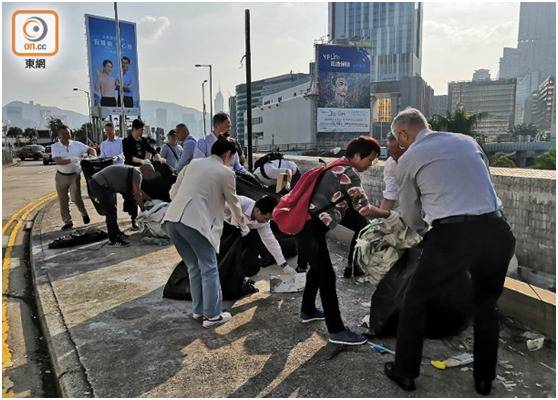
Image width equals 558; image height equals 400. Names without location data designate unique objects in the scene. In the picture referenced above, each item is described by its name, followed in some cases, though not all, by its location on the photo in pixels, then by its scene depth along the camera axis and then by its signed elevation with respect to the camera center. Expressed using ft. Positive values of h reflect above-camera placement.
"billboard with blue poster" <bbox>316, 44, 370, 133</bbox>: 218.59 +21.86
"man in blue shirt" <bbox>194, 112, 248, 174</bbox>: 18.95 -0.04
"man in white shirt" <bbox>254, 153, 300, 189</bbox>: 21.34 -1.55
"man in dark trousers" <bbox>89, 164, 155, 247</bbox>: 22.21 -2.42
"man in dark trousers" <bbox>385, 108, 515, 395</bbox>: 8.38 -1.77
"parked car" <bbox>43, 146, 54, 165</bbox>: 111.07 -5.09
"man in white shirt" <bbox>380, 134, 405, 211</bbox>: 14.49 -1.20
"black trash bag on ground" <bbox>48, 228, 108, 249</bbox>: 22.17 -4.87
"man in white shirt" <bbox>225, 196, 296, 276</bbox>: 15.39 -3.77
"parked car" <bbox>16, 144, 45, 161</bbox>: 142.20 -4.64
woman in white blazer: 12.15 -2.09
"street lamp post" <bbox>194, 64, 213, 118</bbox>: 120.72 +13.88
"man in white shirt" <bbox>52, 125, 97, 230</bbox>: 26.50 -1.53
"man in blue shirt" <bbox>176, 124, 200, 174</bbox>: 22.08 -0.74
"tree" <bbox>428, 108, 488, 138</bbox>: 209.36 +5.90
